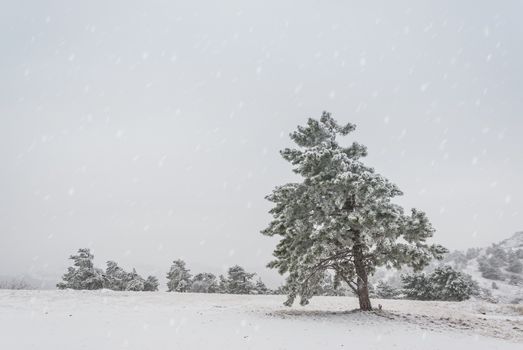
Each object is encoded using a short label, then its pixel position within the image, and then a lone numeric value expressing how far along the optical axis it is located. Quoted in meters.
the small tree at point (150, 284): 54.28
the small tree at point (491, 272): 167.00
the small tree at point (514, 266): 169.62
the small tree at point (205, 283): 55.03
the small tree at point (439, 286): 47.84
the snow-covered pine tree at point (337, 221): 17.22
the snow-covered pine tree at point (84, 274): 40.62
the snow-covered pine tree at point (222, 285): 54.95
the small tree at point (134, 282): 49.66
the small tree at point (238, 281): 51.33
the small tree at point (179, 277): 52.89
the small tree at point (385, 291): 60.44
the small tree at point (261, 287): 57.17
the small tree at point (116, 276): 49.73
